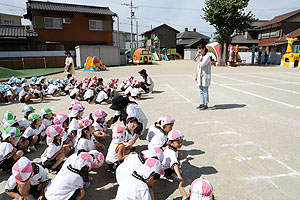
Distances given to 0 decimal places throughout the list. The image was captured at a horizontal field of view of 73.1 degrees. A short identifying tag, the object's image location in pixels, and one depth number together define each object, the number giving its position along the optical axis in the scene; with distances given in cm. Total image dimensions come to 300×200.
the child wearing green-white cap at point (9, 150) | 292
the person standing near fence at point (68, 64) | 966
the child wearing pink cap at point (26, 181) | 212
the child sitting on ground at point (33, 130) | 370
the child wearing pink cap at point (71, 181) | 220
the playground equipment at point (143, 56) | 2766
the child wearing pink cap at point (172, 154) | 270
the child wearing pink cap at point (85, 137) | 309
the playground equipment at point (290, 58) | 2106
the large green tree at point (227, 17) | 2103
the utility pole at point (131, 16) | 4208
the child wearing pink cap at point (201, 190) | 179
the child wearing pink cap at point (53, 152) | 299
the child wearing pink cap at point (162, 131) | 314
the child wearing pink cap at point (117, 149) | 289
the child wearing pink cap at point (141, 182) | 202
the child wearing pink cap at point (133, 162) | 240
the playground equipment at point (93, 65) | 1906
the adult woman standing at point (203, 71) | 579
